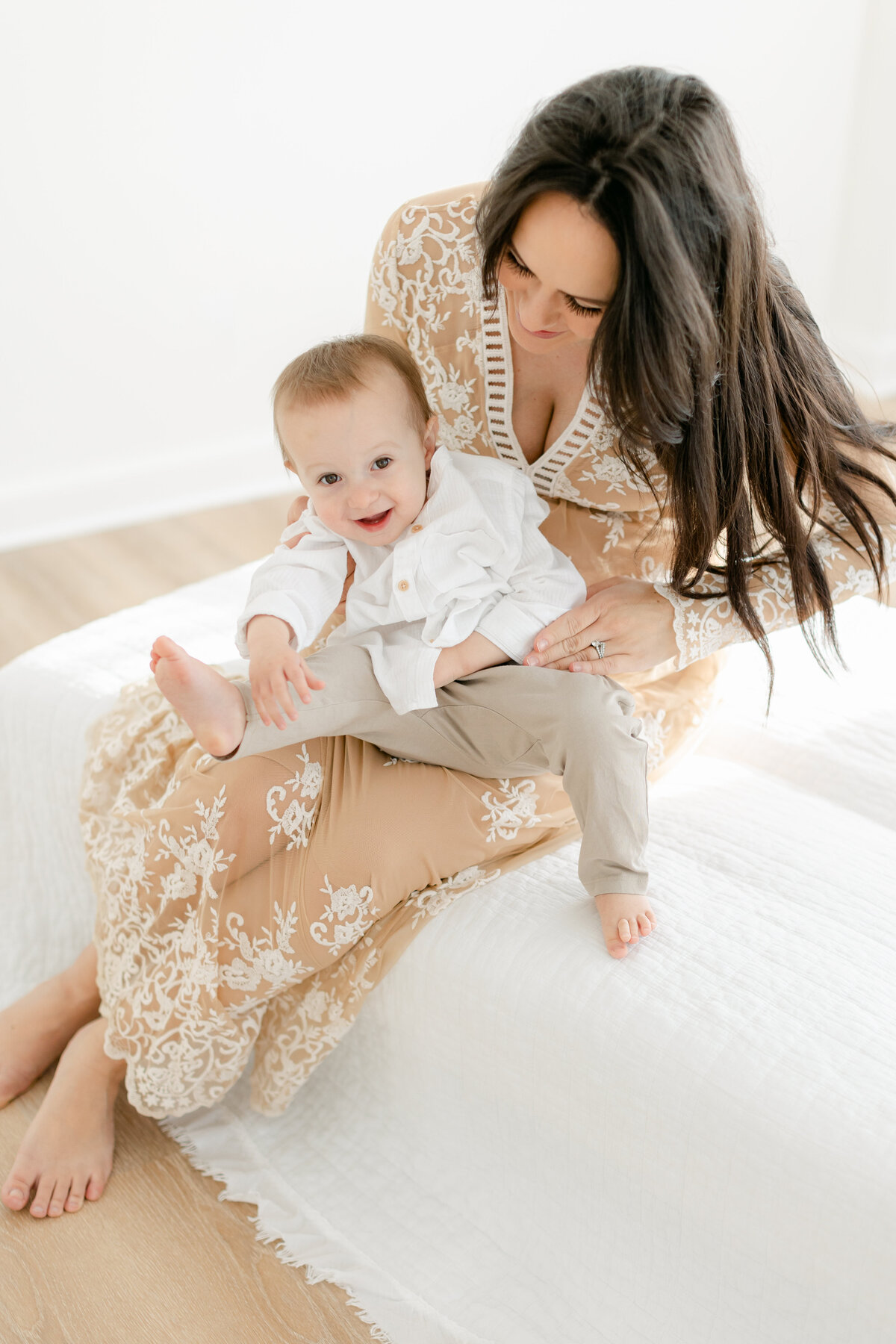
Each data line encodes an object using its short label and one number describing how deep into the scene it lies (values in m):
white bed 1.02
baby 1.18
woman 1.10
